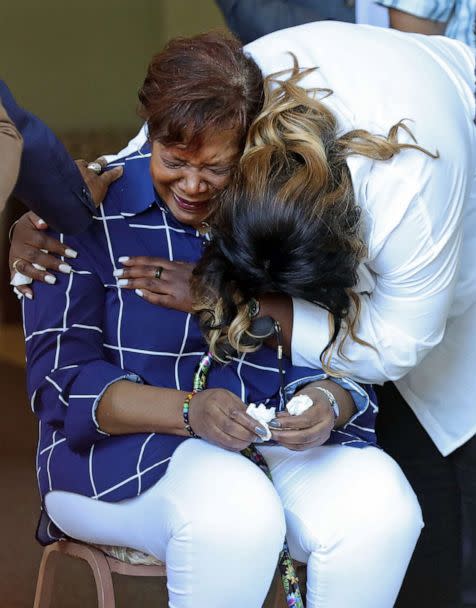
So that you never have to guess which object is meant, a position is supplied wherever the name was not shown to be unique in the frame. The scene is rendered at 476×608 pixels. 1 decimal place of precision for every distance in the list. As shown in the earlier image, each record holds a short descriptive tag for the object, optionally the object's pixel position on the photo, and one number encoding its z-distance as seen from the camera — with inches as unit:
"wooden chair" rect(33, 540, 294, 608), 182.3
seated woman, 175.5
